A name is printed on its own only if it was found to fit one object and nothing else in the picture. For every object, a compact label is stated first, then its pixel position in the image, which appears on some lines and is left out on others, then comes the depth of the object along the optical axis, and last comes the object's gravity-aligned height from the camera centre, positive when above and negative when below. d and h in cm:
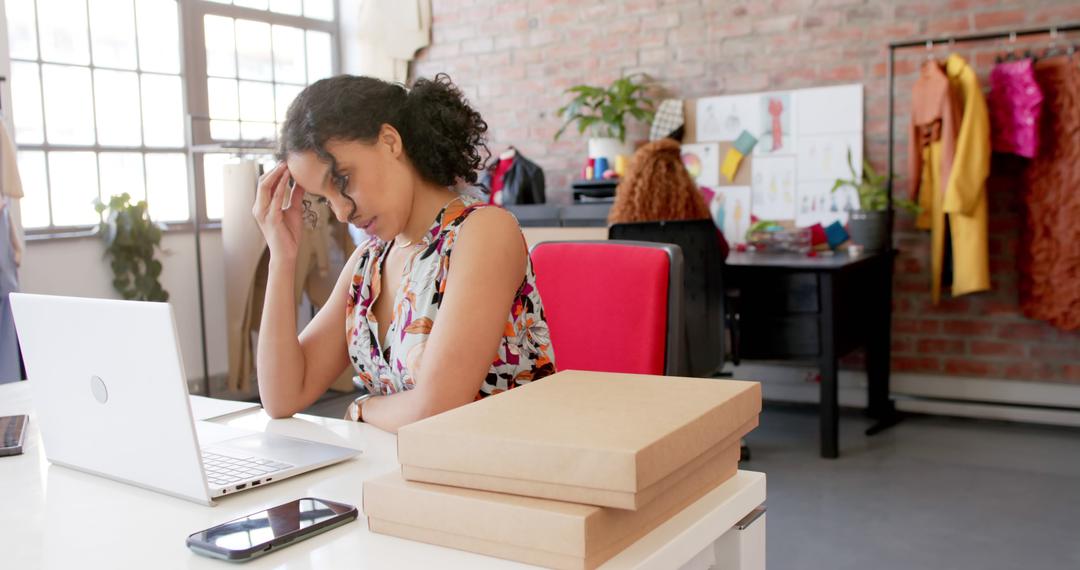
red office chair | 164 -19
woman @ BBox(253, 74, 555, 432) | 135 -10
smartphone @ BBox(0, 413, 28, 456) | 127 -32
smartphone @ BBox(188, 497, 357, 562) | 85 -31
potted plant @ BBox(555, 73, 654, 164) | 448 +44
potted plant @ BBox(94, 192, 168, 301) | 417 -15
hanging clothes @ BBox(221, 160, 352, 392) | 441 -26
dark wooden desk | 339 -44
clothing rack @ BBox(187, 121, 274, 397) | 444 +10
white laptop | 95 -22
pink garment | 351 +32
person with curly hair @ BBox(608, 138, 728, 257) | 325 +3
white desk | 83 -33
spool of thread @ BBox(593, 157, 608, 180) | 457 +16
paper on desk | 149 -33
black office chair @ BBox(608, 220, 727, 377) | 316 -31
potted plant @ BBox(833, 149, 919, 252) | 379 -9
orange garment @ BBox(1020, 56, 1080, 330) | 351 -5
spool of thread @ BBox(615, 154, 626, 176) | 454 +18
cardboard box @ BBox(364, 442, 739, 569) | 75 -28
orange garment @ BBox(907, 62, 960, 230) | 364 +26
